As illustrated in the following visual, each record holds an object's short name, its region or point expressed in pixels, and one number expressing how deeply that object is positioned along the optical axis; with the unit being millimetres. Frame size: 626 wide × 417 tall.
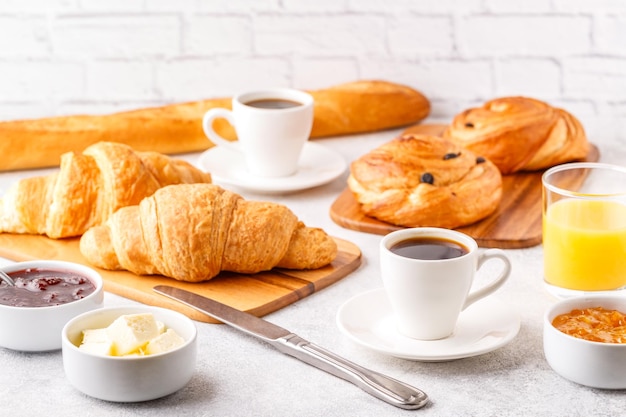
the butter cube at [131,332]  965
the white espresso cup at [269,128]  1281
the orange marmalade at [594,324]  985
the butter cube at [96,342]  965
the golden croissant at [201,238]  1092
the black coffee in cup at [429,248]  1018
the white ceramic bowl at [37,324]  1010
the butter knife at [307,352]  968
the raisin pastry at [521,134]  1313
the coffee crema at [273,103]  1310
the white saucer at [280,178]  1283
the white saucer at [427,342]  1002
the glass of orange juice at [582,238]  1069
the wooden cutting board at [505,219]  1184
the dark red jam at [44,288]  1023
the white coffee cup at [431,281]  1006
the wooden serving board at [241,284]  1079
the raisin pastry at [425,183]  1202
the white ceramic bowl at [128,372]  957
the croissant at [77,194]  1176
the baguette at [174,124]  1326
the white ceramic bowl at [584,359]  968
